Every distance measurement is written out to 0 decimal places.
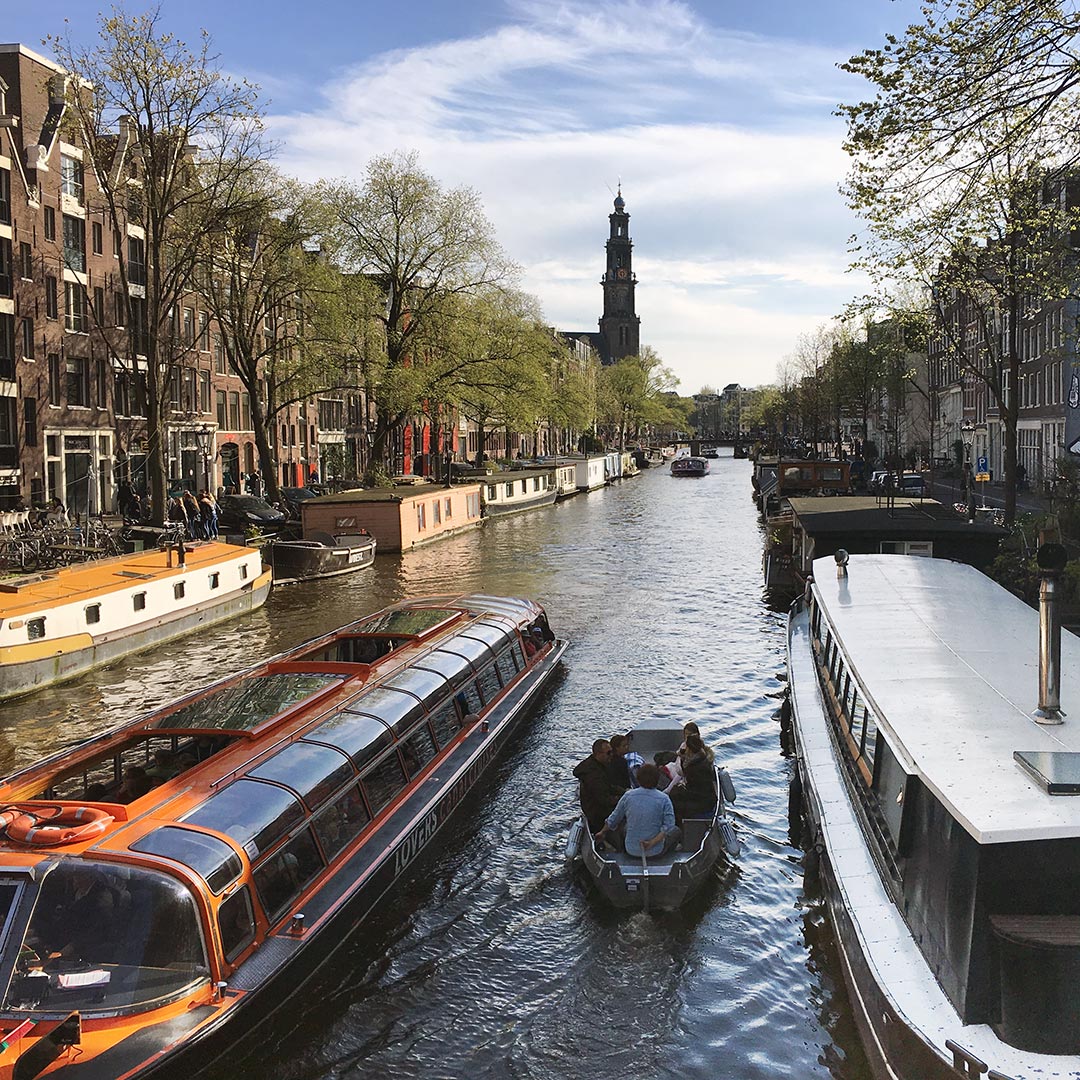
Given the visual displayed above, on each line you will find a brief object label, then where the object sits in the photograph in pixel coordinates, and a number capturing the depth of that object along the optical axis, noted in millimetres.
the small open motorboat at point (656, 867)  11703
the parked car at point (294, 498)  48969
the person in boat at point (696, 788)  13336
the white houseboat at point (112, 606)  21766
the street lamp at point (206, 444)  59594
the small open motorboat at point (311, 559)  35438
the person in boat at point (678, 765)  13625
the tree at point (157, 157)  31375
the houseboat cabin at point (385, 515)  41781
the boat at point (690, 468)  107562
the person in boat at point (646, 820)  12102
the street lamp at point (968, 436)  77825
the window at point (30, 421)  44438
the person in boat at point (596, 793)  12930
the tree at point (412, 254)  55469
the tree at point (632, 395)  144500
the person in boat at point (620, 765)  13625
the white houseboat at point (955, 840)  6746
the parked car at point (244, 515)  45038
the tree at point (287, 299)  44781
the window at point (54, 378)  45875
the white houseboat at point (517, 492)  59781
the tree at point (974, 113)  13273
